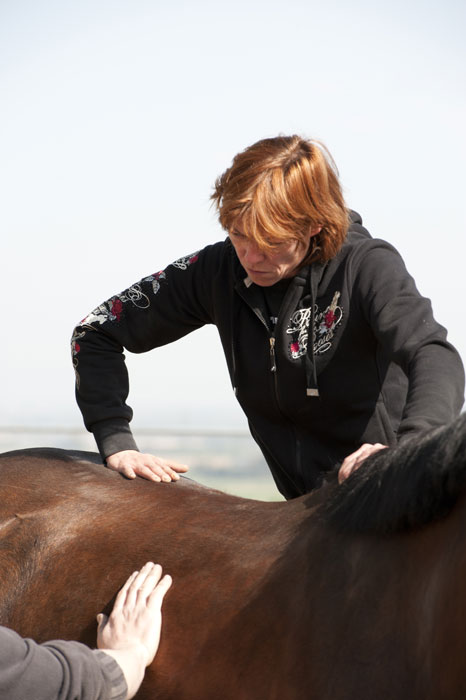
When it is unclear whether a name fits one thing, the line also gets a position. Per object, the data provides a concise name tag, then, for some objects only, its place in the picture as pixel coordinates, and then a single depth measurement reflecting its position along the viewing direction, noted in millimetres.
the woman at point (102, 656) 3321
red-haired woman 3740
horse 3285
